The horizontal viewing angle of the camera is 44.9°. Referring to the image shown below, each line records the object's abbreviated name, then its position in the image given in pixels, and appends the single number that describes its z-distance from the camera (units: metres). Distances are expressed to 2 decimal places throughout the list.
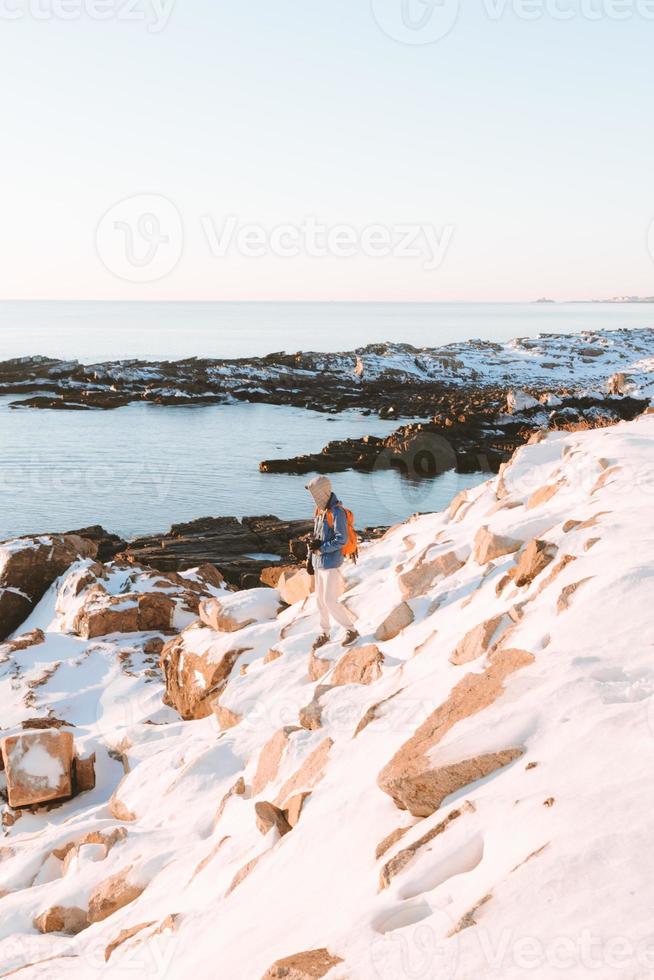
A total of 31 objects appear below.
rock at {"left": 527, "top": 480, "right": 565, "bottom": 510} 11.49
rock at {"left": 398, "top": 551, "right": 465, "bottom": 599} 10.67
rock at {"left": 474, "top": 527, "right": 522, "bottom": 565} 10.00
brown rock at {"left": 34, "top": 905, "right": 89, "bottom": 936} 6.69
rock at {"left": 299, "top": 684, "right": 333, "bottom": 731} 7.99
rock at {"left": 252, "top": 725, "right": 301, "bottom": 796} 7.50
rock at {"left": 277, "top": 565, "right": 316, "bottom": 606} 12.47
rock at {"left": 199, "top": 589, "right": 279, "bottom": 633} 12.63
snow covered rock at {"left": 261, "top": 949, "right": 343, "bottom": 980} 3.92
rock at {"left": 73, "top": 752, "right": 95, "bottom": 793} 10.00
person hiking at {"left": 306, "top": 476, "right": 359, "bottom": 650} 9.68
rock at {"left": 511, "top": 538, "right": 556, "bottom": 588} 8.23
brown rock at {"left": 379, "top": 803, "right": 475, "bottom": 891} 4.48
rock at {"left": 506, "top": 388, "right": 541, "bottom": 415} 53.00
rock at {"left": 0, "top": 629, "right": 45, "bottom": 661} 14.83
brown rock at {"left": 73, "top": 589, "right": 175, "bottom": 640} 14.97
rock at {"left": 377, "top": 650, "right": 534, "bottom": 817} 5.07
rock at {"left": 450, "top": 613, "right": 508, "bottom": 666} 7.17
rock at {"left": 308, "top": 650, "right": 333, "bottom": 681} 9.41
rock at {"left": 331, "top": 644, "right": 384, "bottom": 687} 8.62
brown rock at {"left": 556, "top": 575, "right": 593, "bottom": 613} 6.80
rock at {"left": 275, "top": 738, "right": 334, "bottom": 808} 6.68
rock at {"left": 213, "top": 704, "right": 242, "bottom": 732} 9.58
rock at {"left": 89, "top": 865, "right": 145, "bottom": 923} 6.71
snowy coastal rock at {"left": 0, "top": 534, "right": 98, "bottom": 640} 17.53
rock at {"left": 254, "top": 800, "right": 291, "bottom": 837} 6.20
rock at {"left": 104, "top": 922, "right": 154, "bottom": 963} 5.69
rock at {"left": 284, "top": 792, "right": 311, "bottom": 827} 6.16
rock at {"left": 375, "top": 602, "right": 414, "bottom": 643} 9.64
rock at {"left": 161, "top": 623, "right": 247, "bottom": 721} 11.20
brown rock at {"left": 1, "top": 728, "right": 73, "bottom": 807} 9.57
